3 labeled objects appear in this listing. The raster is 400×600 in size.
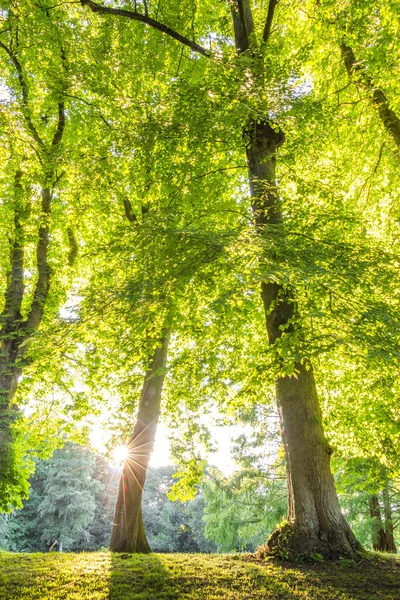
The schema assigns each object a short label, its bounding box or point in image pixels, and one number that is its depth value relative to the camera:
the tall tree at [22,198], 9.29
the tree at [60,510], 31.84
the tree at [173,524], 34.97
